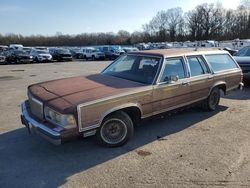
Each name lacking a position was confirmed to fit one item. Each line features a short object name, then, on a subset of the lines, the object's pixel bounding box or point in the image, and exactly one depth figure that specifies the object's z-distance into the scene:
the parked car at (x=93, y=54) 25.13
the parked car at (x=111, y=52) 25.22
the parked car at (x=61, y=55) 23.97
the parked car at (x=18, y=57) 21.24
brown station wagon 3.02
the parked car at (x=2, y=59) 20.68
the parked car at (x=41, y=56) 22.58
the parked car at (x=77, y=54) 27.96
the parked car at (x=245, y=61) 7.30
